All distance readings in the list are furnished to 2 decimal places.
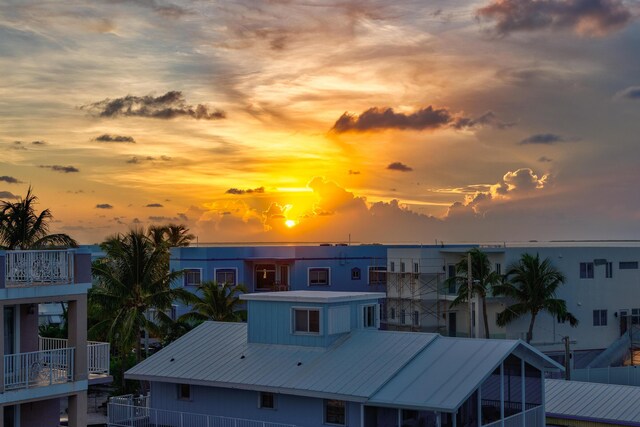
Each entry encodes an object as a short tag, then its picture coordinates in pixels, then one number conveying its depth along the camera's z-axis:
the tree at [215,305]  56.94
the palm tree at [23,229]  36.44
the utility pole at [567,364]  54.45
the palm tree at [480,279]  65.50
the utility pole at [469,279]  54.26
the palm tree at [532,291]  65.88
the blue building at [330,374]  33.81
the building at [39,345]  28.61
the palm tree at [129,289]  49.22
